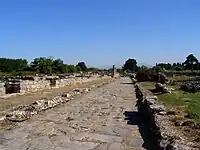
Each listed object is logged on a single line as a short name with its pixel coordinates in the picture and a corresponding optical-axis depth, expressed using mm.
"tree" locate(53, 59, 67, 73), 48167
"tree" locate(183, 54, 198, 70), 57881
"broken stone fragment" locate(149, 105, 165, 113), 5113
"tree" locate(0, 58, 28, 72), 52190
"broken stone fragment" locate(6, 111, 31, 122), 5234
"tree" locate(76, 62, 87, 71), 70417
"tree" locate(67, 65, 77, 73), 50878
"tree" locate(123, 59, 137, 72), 79177
